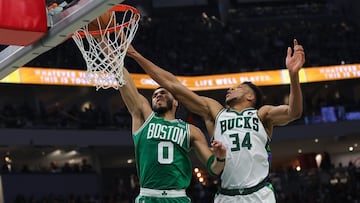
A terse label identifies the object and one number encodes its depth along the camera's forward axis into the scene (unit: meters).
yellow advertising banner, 23.58
